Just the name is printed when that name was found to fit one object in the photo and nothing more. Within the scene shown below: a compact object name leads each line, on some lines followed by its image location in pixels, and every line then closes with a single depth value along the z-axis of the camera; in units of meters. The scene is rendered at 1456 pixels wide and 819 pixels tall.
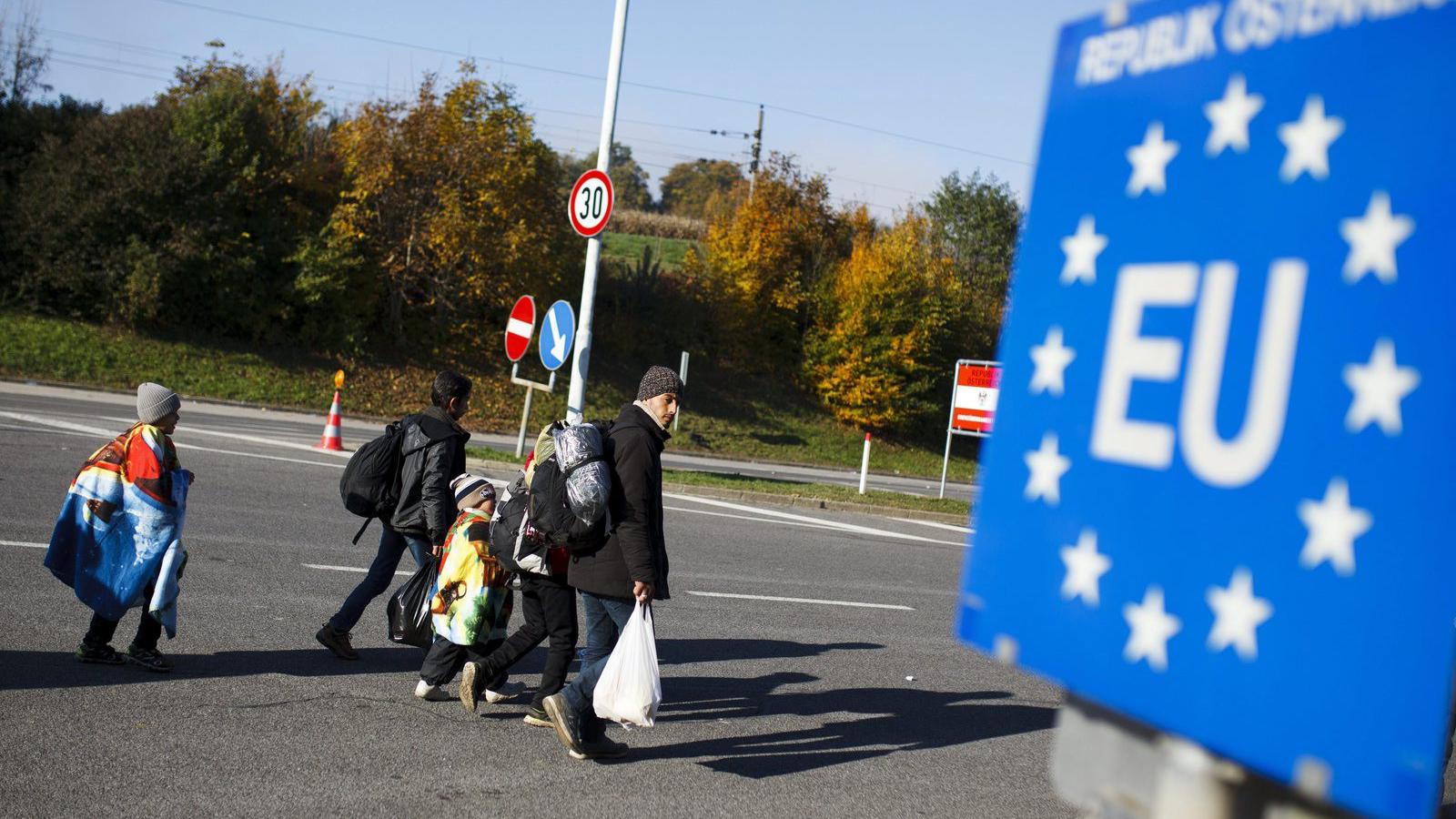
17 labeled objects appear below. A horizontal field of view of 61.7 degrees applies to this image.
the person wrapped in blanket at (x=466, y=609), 6.48
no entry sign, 17.58
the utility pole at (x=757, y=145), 52.12
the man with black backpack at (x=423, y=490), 7.01
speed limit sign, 14.40
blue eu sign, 1.28
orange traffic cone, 19.02
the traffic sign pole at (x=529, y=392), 16.31
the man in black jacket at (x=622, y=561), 5.66
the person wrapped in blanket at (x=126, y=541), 6.32
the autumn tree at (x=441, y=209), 34.50
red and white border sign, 22.73
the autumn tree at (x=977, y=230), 51.97
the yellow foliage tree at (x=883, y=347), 42.06
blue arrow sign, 15.66
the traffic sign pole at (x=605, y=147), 15.62
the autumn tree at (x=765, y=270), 43.97
